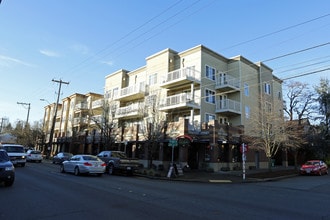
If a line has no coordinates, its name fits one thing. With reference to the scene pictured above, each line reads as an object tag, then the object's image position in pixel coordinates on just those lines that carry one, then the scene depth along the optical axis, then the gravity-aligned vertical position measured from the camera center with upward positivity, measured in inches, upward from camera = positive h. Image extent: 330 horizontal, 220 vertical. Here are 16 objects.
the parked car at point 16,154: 869.2 -16.2
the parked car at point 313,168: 1022.9 -18.3
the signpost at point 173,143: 794.8 +43.1
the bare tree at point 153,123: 938.7 +128.4
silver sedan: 695.1 -35.4
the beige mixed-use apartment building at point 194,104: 1035.9 +246.6
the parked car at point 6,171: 416.8 -36.7
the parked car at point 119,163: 789.9 -26.7
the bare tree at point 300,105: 1535.4 +351.9
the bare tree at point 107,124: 1178.8 +140.2
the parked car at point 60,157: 1207.7 -29.3
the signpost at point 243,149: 807.2 +35.6
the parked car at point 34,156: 1265.0 -29.7
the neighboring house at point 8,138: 3038.9 +125.9
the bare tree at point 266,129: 979.9 +126.2
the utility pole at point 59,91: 1590.3 +377.5
